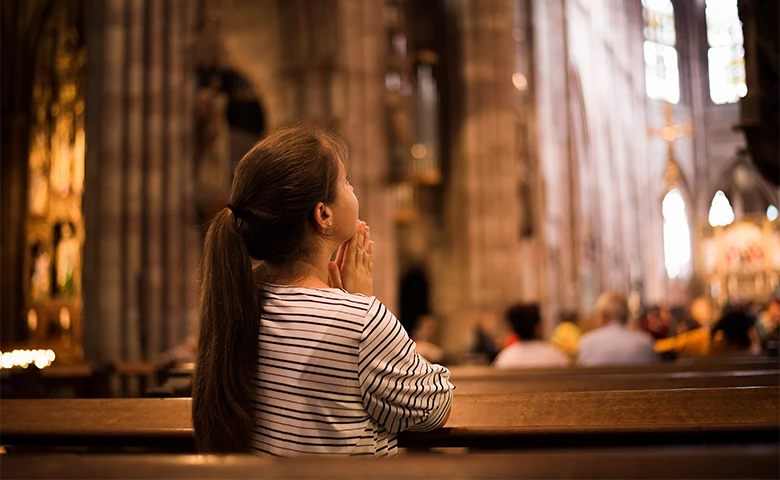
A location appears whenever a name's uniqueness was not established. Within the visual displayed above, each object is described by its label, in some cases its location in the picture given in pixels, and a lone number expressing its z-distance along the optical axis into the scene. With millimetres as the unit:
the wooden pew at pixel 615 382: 3111
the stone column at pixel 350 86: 13125
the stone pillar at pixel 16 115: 16047
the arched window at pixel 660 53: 36938
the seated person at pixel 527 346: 6508
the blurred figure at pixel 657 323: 11244
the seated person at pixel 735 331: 6820
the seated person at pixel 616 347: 6438
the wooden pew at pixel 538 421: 2051
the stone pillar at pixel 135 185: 9656
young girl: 1898
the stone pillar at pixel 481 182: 16922
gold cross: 27256
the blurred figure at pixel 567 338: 10492
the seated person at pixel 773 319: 7585
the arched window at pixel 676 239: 35125
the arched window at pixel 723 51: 36781
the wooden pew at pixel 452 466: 935
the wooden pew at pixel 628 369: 4199
